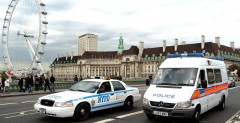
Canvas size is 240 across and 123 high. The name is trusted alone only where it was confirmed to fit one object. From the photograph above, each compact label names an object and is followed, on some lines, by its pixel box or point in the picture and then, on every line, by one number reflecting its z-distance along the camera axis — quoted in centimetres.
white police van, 977
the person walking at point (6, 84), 2558
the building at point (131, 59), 12281
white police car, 1034
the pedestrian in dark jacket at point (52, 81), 2849
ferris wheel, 4966
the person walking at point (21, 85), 2728
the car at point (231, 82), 3701
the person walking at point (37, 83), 2919
